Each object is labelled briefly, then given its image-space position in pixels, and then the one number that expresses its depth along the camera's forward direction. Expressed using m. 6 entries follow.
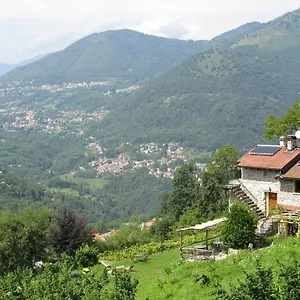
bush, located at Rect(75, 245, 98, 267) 26.56
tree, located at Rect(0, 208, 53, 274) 29.81
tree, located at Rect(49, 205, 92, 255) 31.08
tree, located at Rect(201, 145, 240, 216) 39.56
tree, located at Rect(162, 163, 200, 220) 46.19
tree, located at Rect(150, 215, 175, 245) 40.91
